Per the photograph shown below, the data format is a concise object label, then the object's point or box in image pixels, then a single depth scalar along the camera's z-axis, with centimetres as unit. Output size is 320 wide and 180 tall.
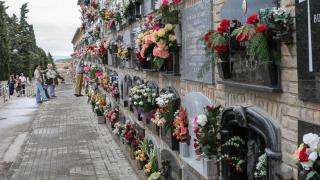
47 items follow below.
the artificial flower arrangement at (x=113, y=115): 1360
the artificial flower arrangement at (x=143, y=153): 882
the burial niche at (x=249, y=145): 367
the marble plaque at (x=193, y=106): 536
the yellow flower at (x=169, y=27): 621
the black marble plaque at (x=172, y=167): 663
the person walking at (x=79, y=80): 2200
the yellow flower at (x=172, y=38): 613
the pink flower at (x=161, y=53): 631
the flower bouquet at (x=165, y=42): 617
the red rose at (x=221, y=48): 410
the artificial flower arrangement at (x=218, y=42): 404
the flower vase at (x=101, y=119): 1745
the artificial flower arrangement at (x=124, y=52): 1021
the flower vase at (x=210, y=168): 509
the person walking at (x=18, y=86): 3419
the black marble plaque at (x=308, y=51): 298
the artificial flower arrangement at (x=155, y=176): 753
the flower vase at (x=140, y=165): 901
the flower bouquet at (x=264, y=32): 327
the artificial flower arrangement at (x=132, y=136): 972
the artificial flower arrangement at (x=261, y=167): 376
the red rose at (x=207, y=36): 419
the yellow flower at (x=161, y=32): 614
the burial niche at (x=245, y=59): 348
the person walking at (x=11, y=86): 3262
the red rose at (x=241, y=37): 350
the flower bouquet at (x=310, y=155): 284
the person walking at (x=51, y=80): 2870
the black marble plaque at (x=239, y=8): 364
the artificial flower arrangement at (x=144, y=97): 779
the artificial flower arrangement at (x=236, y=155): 439
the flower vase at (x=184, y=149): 621
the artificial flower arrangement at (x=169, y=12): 623
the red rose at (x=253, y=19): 338
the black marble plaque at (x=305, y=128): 310
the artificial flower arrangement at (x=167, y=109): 647
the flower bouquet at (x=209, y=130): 469
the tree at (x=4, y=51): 3555
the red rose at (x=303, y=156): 287
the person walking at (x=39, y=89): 2612
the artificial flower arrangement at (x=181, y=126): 597
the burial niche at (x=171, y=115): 647
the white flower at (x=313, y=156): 280
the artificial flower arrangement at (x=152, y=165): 805
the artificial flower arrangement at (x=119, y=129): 1149
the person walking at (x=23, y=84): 3450
